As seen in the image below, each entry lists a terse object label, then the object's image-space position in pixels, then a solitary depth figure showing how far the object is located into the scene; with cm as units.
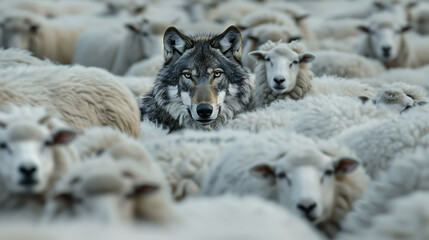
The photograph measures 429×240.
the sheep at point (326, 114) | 1239
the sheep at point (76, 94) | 1159
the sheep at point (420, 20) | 3109
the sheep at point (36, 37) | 2459
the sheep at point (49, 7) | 3344
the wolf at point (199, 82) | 1363
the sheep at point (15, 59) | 1434
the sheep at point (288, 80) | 1562
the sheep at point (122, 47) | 2383
